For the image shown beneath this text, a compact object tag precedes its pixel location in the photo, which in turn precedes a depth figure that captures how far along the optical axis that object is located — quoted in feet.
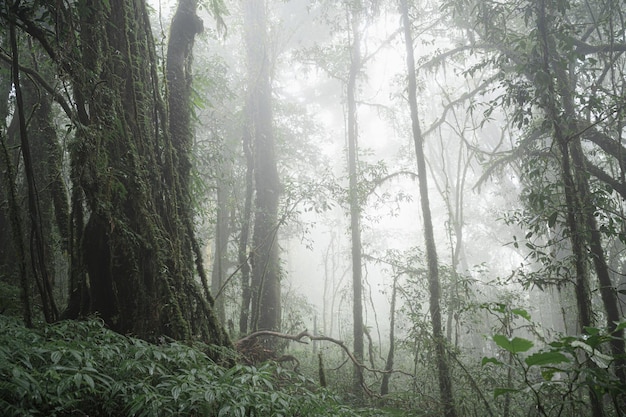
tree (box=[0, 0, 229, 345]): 11.71
